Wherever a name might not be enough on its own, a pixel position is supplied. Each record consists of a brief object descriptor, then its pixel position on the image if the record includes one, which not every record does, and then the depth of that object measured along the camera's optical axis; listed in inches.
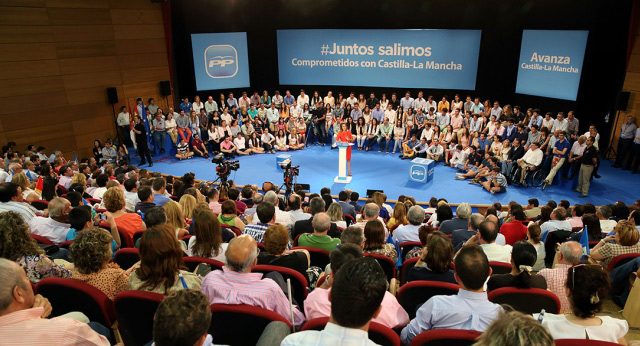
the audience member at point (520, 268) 118.0
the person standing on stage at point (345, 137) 401.7
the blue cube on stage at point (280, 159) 405.5
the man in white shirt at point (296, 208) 207.9
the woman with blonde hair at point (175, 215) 167.5
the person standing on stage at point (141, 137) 438.9
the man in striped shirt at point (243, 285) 91.3
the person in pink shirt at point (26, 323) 67.6
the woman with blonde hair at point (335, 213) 197.5
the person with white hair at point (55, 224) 154.6
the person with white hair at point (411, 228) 181.6
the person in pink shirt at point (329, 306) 94.9
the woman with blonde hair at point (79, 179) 258.2
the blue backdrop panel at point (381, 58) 527.5
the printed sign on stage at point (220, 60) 553.6
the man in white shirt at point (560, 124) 409.4
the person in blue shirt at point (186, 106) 516.4
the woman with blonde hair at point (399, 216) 215.6
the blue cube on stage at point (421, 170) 383.2
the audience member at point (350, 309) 61.9
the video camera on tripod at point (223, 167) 321.4
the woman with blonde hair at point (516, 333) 53.1
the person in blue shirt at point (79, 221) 149.2
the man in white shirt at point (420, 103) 523.8
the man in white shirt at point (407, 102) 528.1
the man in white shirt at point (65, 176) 273.3
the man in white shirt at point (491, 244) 153.3
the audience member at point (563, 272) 129.4
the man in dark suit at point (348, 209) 238.1
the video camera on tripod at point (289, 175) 328.1
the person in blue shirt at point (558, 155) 366.5
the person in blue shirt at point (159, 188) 231.3
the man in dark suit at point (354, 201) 266.4
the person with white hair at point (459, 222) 196.9
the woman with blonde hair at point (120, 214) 166.7
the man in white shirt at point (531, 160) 368.7
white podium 386.8
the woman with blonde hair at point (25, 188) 221.9
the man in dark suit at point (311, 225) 172.2
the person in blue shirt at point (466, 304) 89.8
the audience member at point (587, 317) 85.6
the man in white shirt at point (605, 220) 209.0
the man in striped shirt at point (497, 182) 358.9
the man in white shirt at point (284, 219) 195.0
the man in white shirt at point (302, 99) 564.1
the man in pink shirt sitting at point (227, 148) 477.4
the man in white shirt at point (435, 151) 443.8
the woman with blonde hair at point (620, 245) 160.4
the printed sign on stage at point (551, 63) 431.5
